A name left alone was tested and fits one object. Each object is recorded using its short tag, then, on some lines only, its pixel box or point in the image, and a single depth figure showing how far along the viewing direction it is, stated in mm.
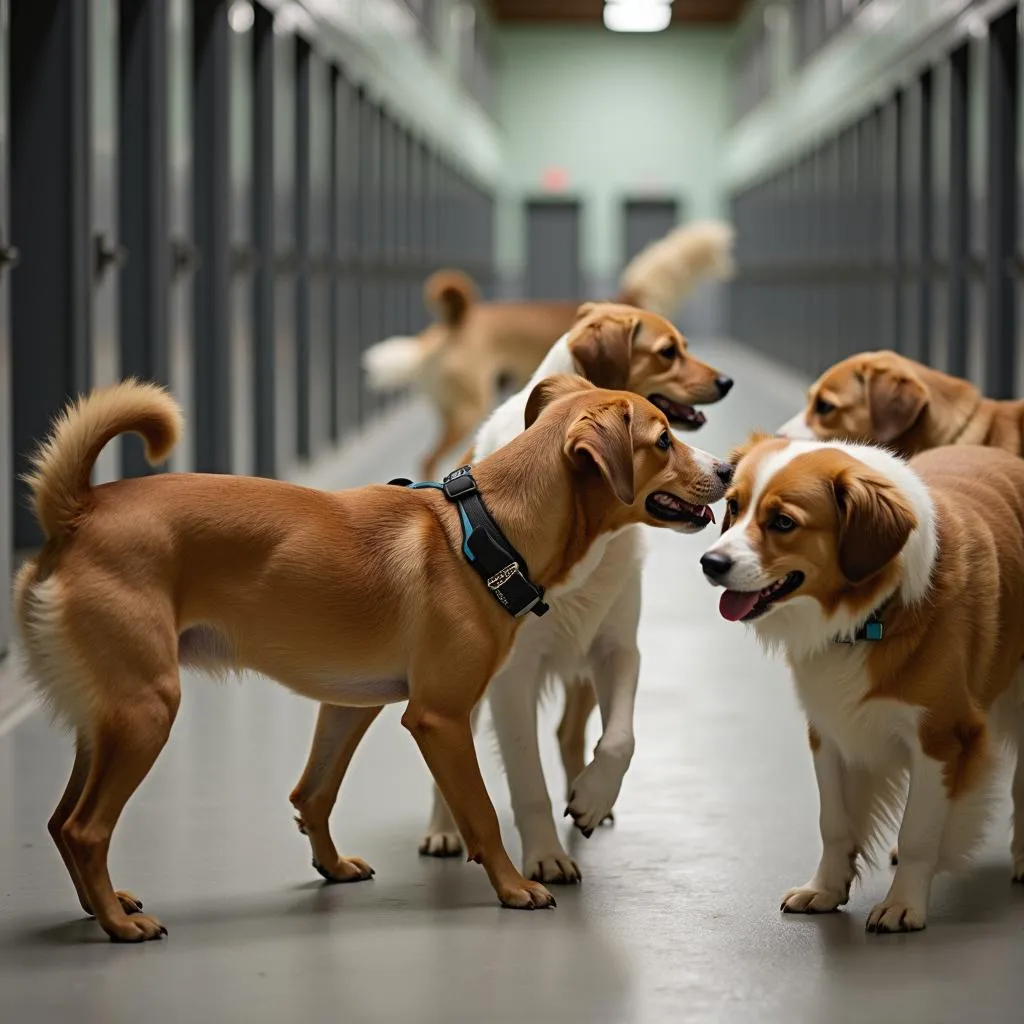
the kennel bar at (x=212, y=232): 8812
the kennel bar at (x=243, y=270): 9352
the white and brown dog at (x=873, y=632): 3000
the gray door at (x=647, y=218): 30016
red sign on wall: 30469
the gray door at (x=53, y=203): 6461
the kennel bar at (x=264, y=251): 10094
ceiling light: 27578
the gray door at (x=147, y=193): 7633
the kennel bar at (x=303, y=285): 11234
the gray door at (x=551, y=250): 30469
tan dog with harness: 2914
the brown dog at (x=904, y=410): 4371
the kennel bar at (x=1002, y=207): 9250
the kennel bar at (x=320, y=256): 11555
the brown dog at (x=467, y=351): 10461
